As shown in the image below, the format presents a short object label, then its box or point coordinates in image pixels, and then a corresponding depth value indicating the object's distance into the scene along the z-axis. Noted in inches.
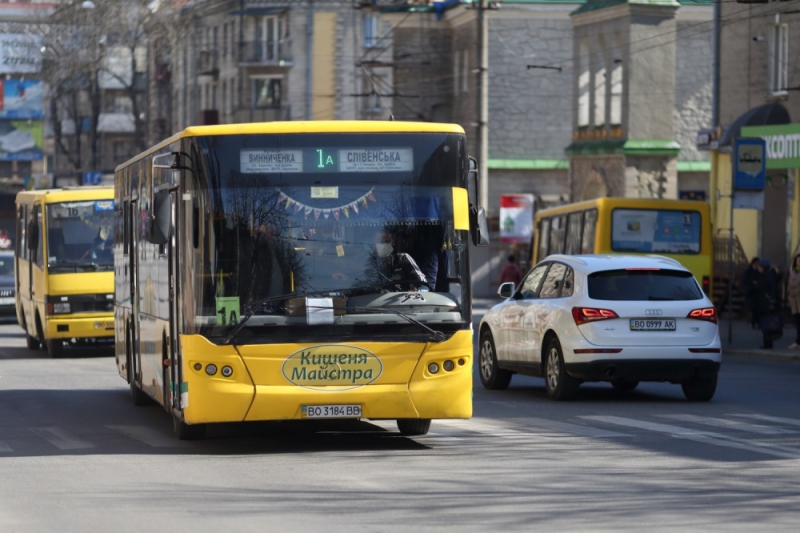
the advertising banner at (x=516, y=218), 2386.8
